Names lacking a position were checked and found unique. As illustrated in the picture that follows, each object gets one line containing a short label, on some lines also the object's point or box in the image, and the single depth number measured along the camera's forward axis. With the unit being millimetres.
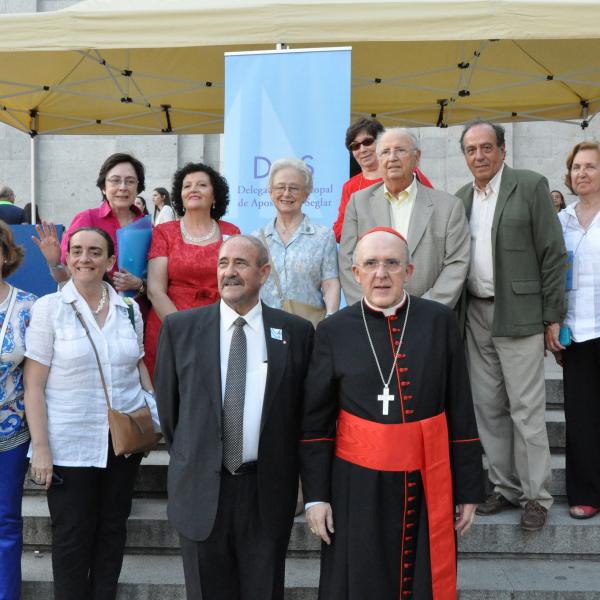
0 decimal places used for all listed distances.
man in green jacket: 4309
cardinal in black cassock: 2980
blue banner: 5078
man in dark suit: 3064
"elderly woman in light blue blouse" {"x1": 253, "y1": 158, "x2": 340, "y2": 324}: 4195
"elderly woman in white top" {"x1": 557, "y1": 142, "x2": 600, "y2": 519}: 4453
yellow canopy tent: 5004
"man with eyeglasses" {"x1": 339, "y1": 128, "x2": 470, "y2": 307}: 4129
